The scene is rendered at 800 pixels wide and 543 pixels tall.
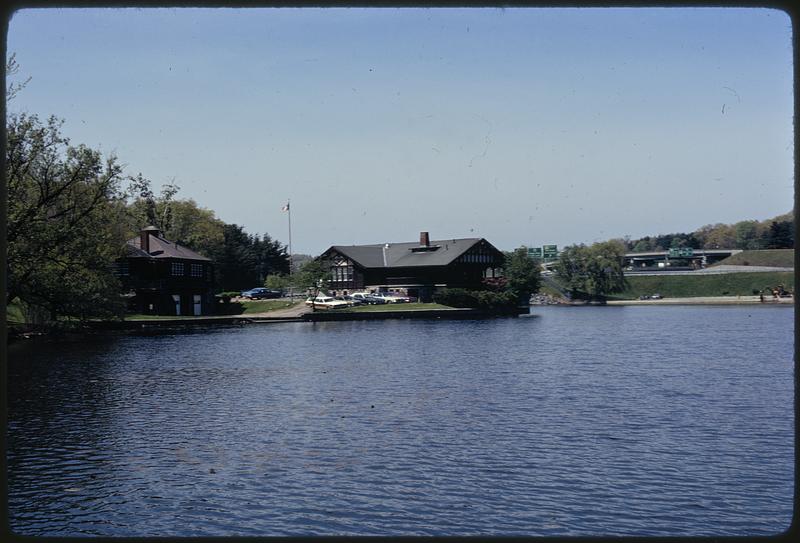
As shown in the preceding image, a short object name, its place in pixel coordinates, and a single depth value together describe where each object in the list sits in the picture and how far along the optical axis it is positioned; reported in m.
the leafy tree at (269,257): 151.50
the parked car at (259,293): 131.62
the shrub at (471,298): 123.06
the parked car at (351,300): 125.50
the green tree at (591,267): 179.12
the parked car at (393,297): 128.00
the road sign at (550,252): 197.46
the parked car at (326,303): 119.28
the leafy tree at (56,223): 55.03
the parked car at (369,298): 128.12
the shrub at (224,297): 123.94
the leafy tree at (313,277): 123.00
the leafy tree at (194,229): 133.50
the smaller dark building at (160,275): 102.56
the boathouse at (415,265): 132.88
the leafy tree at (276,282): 133.05
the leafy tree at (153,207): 130.75
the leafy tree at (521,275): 135.00
